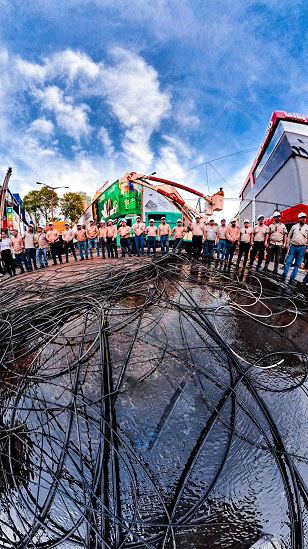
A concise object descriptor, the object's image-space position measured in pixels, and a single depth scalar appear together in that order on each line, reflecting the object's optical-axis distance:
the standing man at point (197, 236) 8.24
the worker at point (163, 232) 9.08
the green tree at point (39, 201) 41.62
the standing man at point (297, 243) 5.86
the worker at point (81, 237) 9.20
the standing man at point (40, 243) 8.38
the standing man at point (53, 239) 8.59
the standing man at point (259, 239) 7.02
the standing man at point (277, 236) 6.70
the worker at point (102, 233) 9.20
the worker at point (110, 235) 9.12
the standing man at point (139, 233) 8.84
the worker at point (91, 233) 9.38
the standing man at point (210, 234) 8.07
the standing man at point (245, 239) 7.58
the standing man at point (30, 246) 8.09
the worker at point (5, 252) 8.00
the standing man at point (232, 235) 7.67
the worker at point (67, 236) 9.16
